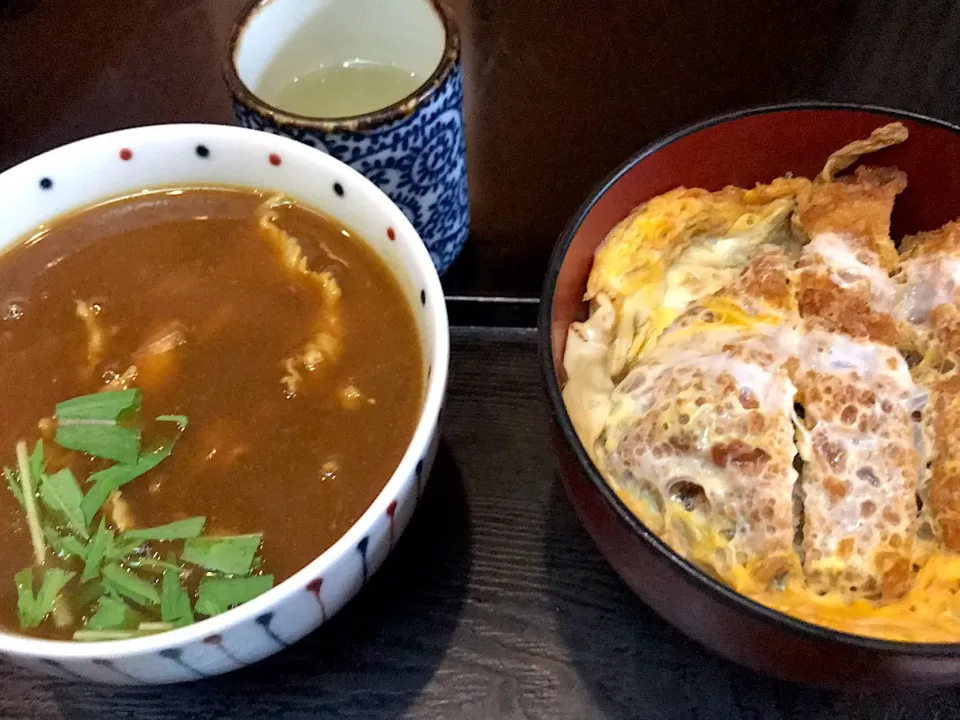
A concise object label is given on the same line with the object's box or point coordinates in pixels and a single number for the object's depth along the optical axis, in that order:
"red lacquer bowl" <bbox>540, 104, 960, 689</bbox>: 0.24
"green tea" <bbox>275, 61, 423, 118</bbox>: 0.42
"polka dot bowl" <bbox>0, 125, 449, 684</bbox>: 0.24
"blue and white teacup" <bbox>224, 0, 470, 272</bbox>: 0.34
